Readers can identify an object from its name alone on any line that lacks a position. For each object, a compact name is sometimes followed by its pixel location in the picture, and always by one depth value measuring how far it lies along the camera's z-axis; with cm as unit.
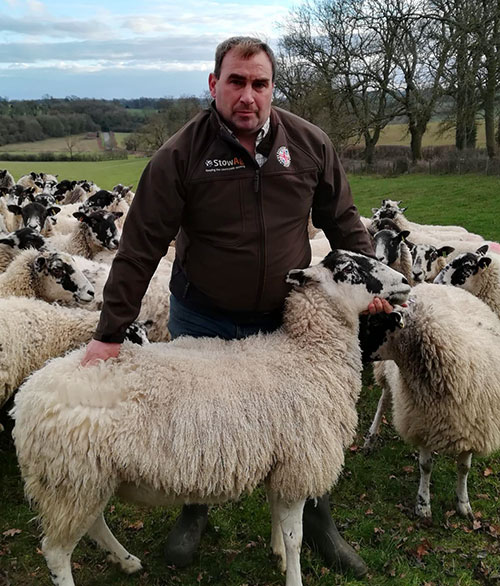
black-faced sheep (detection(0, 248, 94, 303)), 505
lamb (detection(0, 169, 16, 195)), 1480
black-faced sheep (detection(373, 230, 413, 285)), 625
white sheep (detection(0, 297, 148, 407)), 403
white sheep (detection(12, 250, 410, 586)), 246
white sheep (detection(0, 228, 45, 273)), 599
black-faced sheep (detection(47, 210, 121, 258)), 704
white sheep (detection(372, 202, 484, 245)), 796
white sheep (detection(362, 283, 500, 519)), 364
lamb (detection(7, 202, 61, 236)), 804
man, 257
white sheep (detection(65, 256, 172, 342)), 514
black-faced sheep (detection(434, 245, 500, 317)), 566
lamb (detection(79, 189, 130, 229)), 910
